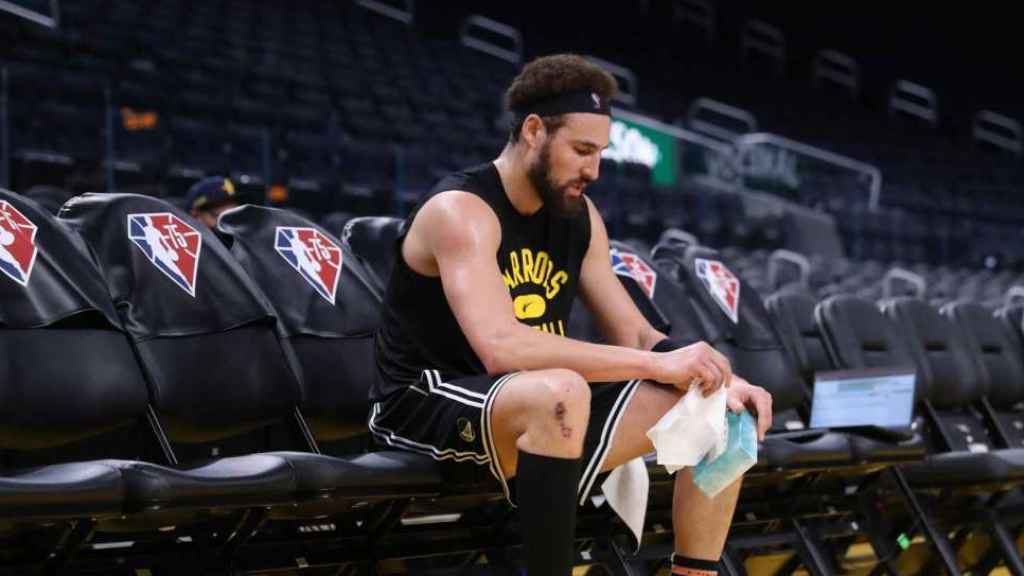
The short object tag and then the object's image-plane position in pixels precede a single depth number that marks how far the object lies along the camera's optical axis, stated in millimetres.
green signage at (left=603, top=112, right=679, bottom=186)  11067
